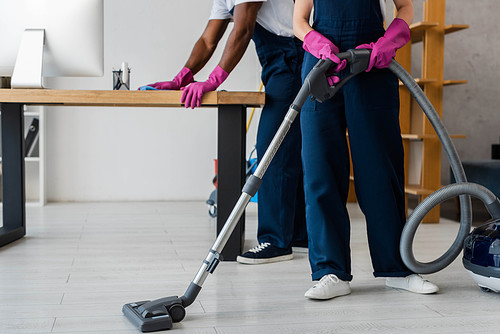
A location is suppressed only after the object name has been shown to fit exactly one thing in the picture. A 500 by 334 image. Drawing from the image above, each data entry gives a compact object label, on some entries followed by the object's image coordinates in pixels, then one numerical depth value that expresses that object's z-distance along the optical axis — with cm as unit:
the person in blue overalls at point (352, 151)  194
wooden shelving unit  363
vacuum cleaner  169
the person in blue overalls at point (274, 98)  248
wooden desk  240
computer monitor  254
